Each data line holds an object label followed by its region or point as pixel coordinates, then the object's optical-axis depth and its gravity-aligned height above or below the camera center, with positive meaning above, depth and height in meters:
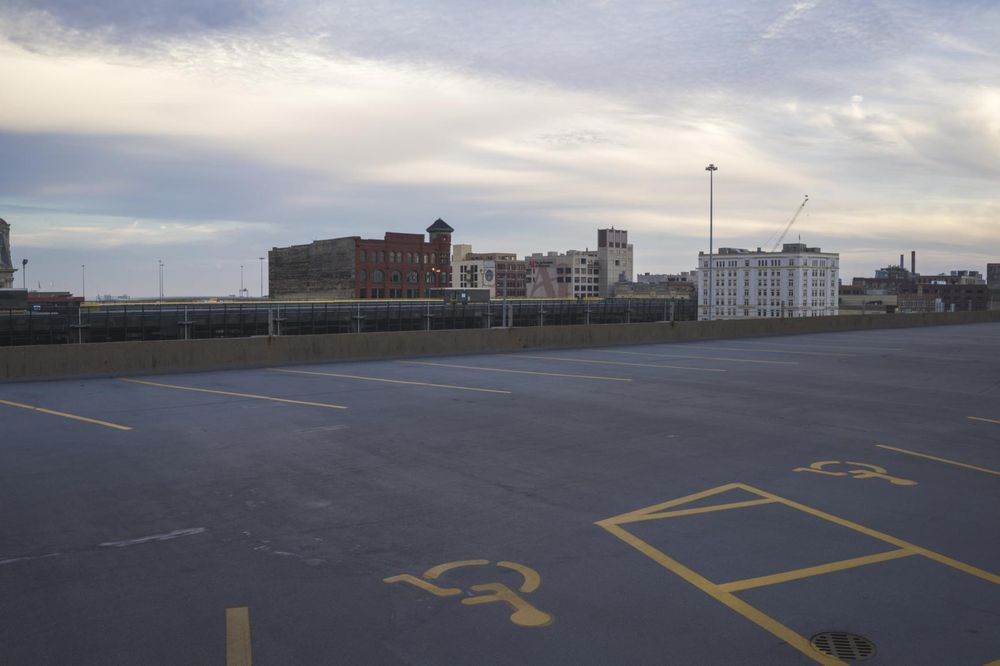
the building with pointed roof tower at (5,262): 113.69 +6.87
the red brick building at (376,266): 132.75 +6.57
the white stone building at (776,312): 188.38 -3.50
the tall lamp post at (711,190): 42.96 +6.23
